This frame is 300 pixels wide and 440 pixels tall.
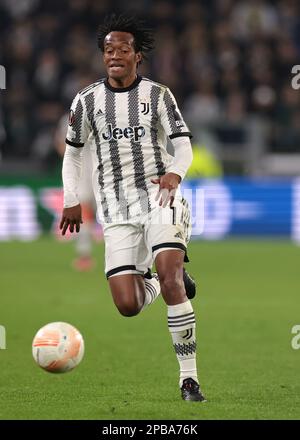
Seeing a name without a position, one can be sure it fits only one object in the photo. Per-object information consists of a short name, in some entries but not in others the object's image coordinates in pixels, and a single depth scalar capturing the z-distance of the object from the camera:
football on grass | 12.77
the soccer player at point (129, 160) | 12.86
